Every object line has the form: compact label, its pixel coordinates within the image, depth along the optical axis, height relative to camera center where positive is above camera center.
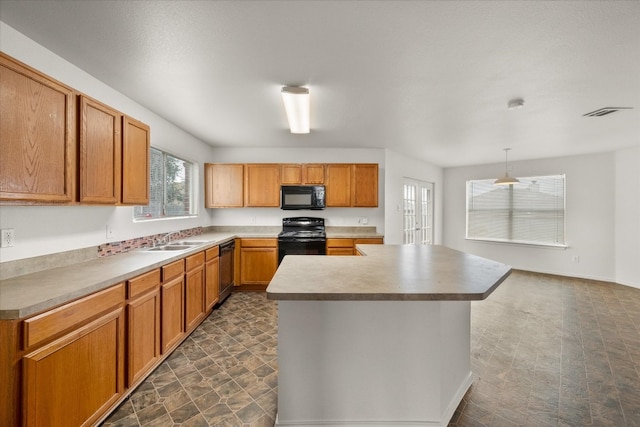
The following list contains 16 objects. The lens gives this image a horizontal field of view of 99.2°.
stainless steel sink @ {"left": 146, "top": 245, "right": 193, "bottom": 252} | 3.11 -0.43
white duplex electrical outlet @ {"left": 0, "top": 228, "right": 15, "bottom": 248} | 1.72 -0.18
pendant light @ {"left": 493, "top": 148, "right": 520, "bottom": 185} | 5.09 +0.62
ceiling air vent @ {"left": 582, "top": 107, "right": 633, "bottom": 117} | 2.97 +1.16
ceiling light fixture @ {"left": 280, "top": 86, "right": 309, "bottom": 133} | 2.47 +1.07
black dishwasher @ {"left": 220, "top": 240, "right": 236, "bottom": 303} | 3.82 -0.84
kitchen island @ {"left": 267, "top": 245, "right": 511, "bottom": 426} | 1.63 -0.89
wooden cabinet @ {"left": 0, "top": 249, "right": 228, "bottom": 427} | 1.25 -0.83
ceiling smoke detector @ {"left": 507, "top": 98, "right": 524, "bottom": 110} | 2.78 +1.15
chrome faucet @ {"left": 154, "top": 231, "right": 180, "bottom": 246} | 3.28 -0.35
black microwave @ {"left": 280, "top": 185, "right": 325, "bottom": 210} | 4.68 +0.26
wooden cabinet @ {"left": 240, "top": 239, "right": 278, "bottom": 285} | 4.41 -0.80
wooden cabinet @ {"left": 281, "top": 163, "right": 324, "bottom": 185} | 4.71 +0.66
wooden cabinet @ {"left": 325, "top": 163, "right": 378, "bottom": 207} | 4.73 +0.48
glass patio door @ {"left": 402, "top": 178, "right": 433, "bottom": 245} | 5.95 +0.02
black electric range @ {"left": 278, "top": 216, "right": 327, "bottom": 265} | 4.36 -0.51
